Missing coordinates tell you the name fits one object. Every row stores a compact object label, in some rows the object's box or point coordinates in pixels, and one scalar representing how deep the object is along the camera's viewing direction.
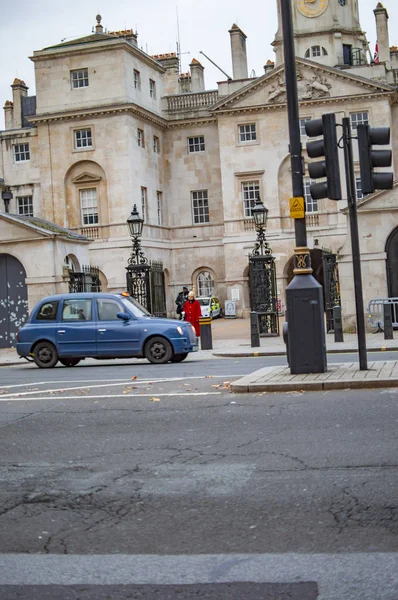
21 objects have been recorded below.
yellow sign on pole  14.41
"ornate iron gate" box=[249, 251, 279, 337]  33.88
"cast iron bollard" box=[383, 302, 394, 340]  26.09
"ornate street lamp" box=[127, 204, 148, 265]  33.38
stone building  57.06
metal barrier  29.58
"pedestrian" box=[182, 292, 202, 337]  29.95
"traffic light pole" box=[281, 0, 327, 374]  14.27
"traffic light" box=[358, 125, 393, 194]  13.96
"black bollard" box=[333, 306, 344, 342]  26.44
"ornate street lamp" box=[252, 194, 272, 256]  33.53
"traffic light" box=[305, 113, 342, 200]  13.96
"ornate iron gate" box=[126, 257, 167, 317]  34.56
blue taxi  22.75
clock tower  65.50
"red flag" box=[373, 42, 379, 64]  64.01
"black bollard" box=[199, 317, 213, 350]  27.73
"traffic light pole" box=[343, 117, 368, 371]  14.21
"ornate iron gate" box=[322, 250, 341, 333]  31.38
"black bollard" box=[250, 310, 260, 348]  27.11
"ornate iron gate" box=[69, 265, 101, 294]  32.75
